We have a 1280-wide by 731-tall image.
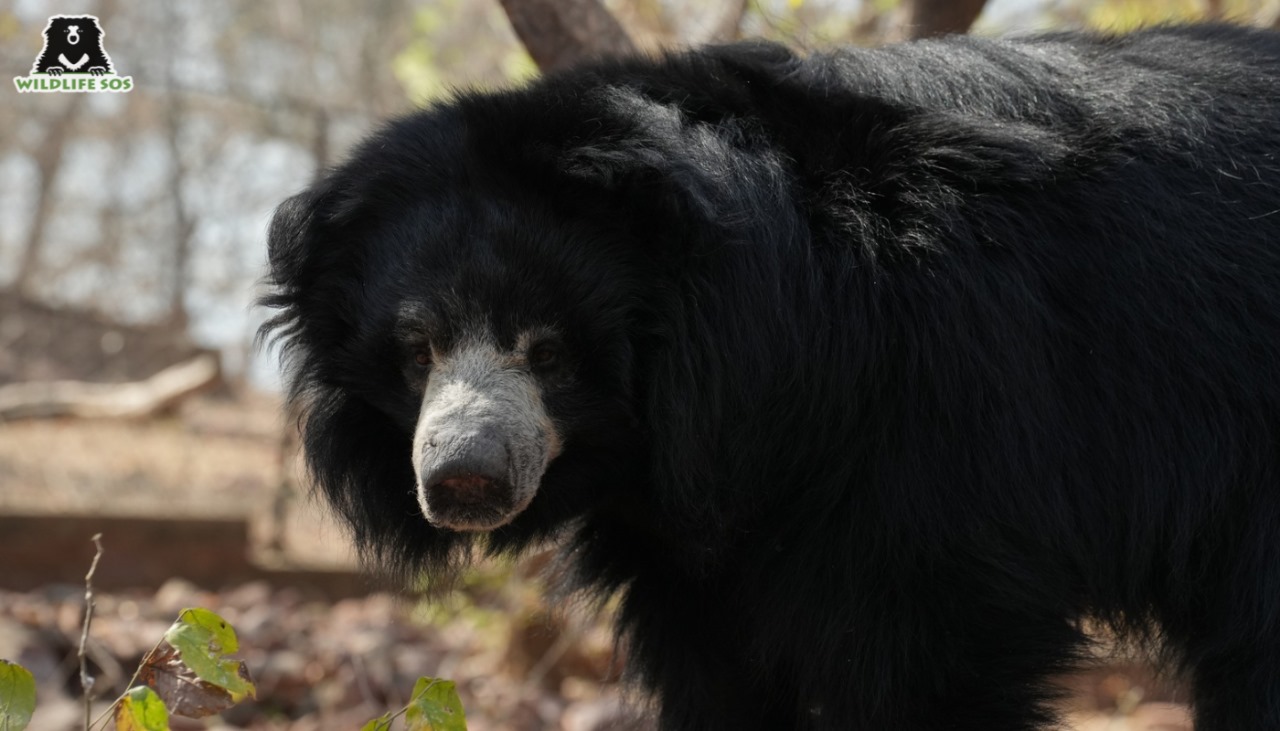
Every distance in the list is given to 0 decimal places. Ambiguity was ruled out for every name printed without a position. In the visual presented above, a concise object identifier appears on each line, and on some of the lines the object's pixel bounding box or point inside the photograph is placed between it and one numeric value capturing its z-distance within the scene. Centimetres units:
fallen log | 1709
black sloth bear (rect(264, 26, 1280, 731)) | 574
